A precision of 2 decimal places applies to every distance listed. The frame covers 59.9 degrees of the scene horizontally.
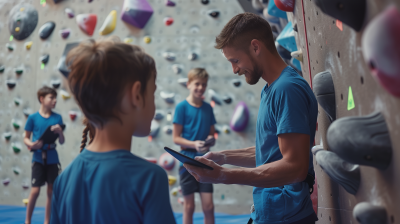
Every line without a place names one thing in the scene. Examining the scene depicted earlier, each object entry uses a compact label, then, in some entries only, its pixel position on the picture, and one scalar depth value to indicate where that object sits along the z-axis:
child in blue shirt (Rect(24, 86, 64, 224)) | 3.42
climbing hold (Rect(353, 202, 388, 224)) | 0.77
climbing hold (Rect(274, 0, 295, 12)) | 1.73
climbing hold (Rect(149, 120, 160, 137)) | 4.21
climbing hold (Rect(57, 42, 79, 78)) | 4.51
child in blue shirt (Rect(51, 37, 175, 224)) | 0.75
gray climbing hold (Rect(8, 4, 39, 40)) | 4.74
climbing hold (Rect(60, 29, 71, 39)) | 4.60
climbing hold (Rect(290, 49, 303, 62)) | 1.75
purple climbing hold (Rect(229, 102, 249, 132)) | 4.00
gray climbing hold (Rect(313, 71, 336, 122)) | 1.19
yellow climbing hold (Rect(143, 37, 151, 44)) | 4.34
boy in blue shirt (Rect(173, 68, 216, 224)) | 2.81
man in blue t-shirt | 1.08
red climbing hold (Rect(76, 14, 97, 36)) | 4.48
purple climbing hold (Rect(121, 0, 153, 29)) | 4.26
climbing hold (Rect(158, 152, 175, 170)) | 4.14
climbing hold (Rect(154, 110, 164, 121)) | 4.22
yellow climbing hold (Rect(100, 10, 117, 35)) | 4.41
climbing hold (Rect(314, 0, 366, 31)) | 0.75
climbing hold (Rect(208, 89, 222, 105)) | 4.10
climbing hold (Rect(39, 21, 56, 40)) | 4.64
